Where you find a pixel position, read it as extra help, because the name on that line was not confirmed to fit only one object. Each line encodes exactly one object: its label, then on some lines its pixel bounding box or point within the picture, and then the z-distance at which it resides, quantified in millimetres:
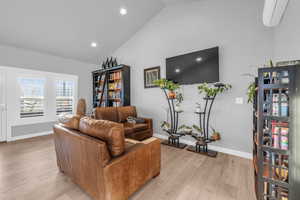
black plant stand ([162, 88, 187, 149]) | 3082
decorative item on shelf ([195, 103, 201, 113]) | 2810
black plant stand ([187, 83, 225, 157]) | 2660
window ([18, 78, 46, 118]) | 3766
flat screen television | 2738
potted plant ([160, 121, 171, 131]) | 3287
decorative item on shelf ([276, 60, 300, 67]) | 1092
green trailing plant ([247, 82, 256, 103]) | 1462
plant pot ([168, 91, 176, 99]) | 3098
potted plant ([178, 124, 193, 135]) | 2925
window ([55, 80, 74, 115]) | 4430
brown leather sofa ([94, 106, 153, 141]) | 3018
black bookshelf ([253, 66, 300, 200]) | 986
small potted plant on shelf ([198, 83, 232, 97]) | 2519
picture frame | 3678
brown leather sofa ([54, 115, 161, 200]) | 1211
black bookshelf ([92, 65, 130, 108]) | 4156
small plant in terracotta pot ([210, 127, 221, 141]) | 2590
